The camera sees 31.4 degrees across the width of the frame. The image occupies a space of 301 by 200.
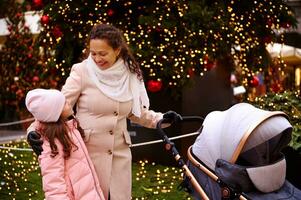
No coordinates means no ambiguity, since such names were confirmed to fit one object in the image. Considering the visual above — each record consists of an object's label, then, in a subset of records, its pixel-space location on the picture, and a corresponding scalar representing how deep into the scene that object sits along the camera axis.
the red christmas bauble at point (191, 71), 8.24
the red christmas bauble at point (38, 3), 8.95
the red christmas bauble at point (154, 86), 8.00
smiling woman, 3.80
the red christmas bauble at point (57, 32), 8.73
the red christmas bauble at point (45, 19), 8.62
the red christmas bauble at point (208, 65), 8.68
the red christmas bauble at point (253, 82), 9.98
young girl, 3.41
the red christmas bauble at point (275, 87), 11.39
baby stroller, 3.22
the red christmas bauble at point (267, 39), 9.52
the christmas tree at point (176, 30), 8.09
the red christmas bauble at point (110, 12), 8.74
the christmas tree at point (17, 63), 14.06
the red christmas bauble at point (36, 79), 13.37
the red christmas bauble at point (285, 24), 9.62
